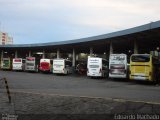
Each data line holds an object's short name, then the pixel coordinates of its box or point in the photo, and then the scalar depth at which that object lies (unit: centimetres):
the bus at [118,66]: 1525
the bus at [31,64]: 2354
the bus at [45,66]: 2233
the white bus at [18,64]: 2460
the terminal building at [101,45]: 1765
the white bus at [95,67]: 1714
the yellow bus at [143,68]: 1343
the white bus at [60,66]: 2040
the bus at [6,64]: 2569
